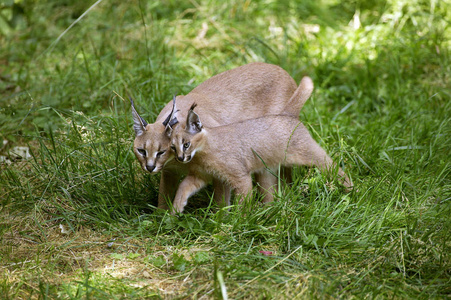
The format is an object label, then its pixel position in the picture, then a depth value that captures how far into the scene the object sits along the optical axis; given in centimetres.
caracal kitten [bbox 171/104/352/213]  920
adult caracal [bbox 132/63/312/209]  992
